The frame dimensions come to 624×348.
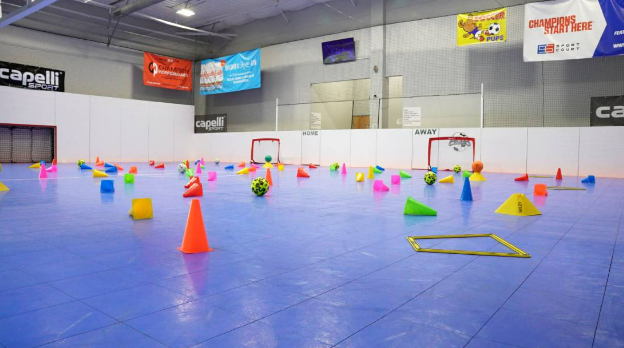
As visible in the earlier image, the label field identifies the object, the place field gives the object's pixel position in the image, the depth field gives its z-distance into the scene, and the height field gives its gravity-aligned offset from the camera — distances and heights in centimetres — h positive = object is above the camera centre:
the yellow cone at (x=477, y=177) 1112 -52
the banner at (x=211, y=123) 2399 +183
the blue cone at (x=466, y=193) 668 -57
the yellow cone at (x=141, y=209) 462 -62
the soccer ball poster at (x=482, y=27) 1573 +505
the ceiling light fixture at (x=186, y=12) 1903 +652
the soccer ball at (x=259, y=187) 704 -54
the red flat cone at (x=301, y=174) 1192 -53
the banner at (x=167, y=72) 2250 +462
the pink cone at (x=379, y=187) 822 -60
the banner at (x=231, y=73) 2184 +446
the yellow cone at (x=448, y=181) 1042 -59
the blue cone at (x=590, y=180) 1100 -55
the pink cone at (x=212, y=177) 1050 -57
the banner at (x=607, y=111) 1401 +165
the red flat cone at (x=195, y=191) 688 -63
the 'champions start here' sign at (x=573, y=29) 1313 +427
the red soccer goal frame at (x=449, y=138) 1587 +60
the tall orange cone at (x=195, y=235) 322 -64
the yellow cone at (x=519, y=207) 524 -62
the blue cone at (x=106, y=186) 717 -57
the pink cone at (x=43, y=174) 1031 -55
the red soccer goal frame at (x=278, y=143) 2109 +62
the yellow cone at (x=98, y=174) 1053 -55
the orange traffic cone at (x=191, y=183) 793 -56
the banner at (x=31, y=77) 1817 +339
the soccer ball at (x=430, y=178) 959 -48
